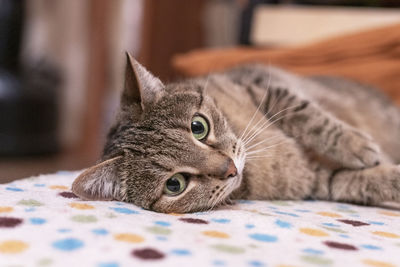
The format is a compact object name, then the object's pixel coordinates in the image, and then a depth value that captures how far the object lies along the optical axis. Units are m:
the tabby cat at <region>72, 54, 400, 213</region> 0.42
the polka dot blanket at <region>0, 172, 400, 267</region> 0.31
